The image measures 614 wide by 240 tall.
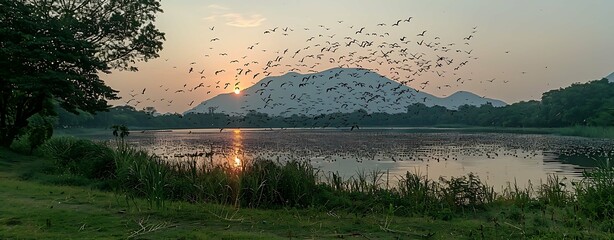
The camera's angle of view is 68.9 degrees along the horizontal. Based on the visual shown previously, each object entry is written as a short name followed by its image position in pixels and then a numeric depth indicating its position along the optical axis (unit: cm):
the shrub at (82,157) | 1705
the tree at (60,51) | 2114
